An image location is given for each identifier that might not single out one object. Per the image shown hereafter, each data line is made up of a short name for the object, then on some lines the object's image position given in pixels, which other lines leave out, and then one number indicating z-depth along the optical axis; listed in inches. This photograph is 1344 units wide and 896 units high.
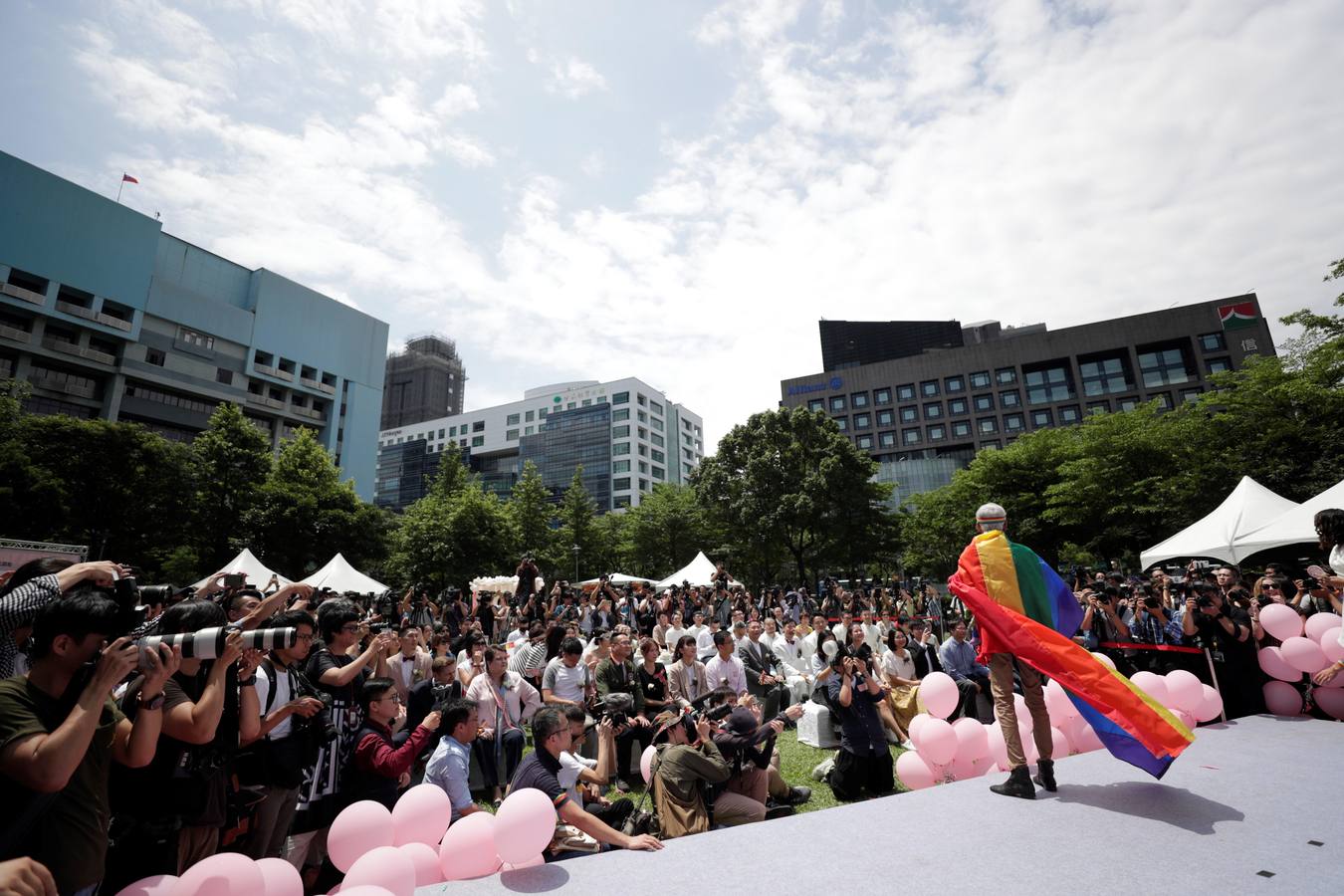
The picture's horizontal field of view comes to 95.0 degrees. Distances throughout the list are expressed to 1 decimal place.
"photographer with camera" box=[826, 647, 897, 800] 234.8
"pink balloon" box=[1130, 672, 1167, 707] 218.1
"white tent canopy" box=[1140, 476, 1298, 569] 522.0
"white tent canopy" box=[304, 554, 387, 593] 766.5
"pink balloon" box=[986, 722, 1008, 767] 208.4
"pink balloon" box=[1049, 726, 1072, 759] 206.7
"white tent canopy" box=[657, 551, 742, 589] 962.1
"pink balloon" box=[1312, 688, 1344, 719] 227.9
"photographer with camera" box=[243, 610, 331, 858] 139.3
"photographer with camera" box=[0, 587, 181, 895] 71.4
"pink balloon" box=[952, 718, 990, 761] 207.6
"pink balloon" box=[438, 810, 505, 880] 134.5
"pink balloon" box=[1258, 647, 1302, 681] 239.6
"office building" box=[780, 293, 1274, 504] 2332.7
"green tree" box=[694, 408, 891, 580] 1222.3
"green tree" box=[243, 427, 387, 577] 1263.5
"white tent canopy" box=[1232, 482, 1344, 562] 454.9
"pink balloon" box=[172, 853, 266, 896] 99.3
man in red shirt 152.0
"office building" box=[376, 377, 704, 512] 3341.5
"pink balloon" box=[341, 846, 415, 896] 116.1
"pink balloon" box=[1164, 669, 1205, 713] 216.2
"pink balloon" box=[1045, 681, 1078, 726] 215.8
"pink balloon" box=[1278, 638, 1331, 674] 232.8
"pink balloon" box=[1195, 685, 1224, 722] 220.2
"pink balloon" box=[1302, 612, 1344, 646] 241.6
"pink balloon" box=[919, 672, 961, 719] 252.2
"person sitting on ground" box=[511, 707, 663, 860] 145.9
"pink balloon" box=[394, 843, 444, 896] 133.9
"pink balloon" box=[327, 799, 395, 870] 134.2
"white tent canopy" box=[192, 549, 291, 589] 715.4
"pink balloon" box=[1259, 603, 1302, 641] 250.5
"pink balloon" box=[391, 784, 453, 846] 143.3
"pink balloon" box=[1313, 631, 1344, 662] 227.3
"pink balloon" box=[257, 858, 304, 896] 111.0
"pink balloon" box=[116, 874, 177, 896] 98.5
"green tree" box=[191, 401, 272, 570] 1248.8
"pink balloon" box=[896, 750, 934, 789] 211.0
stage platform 115.3
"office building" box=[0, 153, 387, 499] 1712.6
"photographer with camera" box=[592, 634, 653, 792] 277.4
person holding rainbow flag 151.6
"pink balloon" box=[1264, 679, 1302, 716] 240.2
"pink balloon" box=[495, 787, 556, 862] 132.6
